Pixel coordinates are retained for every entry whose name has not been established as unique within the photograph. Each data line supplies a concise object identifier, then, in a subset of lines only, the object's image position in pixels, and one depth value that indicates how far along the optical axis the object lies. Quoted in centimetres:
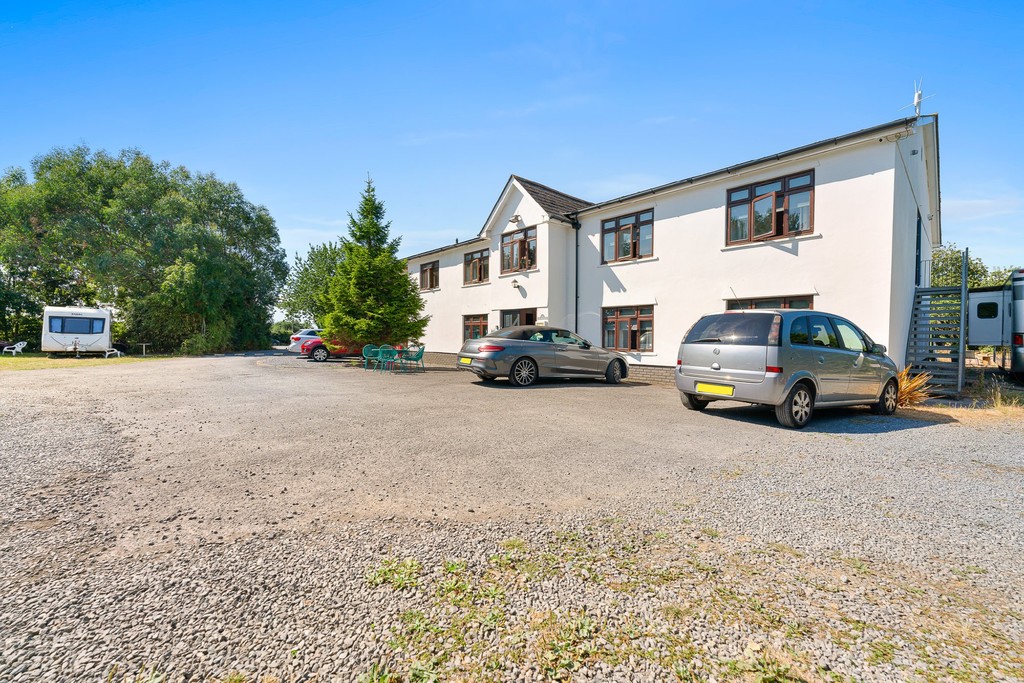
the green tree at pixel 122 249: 2823
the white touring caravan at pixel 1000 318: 1246
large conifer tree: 1930
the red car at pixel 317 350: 2379
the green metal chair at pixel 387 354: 1658
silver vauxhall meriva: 721
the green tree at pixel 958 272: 3416
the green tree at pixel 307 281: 3844
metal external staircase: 1095
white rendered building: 1072
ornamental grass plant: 958
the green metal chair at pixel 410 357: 1702
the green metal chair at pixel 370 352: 1738
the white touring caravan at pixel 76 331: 2378
